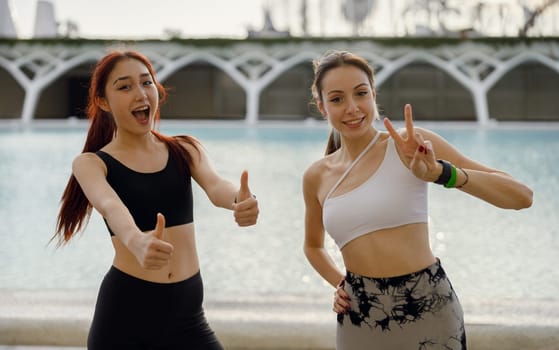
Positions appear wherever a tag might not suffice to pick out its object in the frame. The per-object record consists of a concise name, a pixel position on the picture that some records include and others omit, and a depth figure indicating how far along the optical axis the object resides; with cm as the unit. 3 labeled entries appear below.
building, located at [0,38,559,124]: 2545
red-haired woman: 152
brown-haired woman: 146
